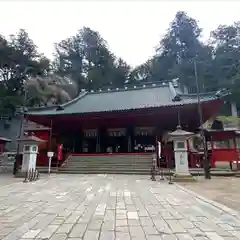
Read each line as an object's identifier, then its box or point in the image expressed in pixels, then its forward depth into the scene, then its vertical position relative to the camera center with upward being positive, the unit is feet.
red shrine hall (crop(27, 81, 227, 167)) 59.32 +11.63
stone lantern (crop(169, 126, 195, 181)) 36.19 +1.52
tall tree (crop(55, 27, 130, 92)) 157.48 +69.13
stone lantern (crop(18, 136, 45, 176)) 42.83 +1.86
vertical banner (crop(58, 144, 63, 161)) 56.80 +2.48
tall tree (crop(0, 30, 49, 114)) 125.59 +52.76
